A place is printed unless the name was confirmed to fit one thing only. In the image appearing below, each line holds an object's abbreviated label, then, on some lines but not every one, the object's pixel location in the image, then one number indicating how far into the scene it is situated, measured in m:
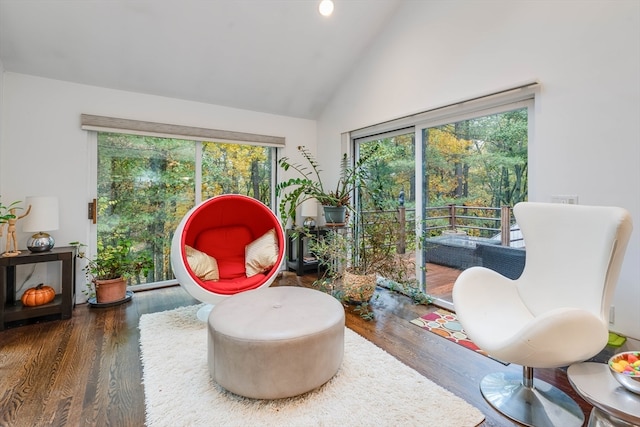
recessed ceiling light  2.80
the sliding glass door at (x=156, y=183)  3.37
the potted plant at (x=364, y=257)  3.07
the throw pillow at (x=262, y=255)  2.93
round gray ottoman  1.56
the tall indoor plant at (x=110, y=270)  3.05
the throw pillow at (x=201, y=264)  2.69
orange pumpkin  2.66
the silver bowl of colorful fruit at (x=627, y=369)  1.18
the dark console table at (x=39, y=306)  2.50
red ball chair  2.51
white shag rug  1.49
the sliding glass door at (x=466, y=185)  2.52
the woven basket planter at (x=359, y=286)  3.03
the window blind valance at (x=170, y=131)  3.14
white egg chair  1.34
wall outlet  2.09
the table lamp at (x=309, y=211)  4.16
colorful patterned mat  2.31
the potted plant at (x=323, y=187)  3.68
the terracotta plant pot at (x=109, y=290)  3.04
